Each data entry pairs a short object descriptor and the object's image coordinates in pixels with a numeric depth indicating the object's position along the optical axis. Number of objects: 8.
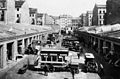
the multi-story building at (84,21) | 166.62
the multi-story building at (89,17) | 149.88
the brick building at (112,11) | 74.16
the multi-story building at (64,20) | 177.12
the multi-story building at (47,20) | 123.03
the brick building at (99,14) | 110.81
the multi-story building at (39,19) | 112.62
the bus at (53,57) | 25.11
